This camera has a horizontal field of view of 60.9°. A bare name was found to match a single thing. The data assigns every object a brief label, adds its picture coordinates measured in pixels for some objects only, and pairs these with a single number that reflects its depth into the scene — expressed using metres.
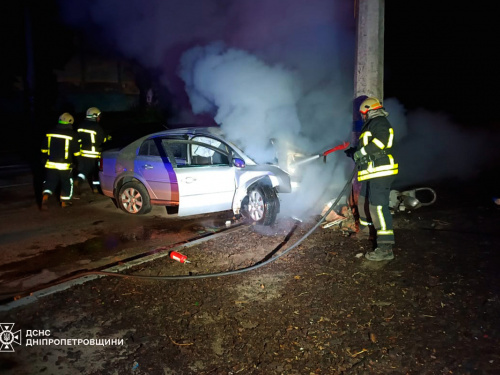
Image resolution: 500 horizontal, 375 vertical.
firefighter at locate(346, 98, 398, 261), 5.59
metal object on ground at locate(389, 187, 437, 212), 7.72
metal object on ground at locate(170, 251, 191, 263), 5.58
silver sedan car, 7.28
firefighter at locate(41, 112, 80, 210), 8.52
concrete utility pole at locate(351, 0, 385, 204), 6.78
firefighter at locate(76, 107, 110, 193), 9.46
